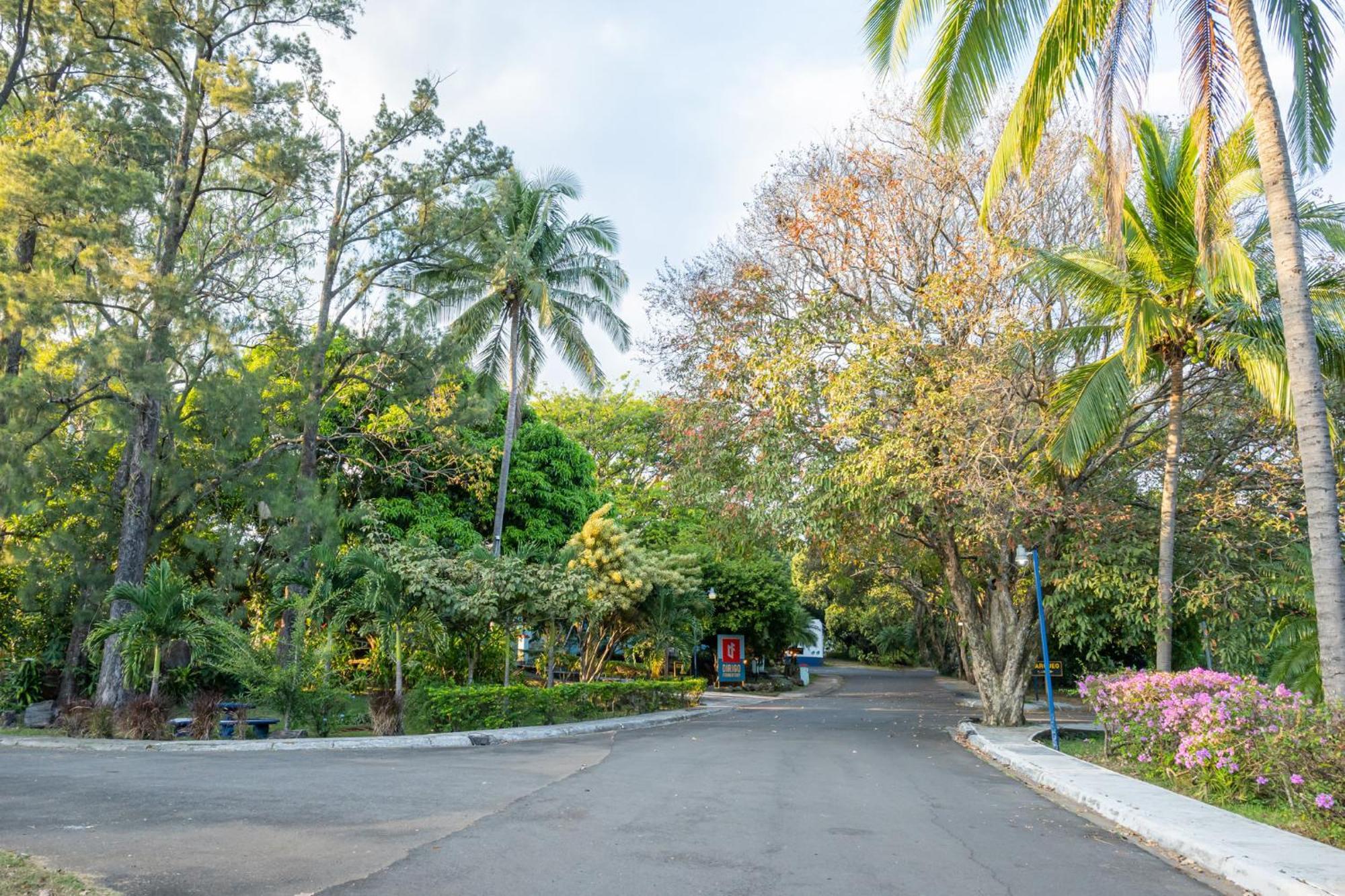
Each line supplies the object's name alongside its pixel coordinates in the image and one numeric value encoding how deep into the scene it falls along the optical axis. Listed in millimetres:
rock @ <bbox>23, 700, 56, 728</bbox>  17094
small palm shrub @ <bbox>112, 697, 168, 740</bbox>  14875
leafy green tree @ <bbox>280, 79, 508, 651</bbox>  20219
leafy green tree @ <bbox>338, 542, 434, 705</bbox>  16359
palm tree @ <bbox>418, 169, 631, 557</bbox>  27386
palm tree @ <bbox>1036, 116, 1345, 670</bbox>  13953
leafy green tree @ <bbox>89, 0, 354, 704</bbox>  16375
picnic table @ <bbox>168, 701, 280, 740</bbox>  14773
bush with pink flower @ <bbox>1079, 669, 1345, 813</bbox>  7895
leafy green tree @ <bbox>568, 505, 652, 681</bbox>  20156
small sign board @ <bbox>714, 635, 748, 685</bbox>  36344
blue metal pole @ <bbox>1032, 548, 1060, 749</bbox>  14805
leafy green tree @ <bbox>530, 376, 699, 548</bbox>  37719
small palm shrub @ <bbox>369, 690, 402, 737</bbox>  15641
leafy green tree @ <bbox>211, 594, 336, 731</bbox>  15023
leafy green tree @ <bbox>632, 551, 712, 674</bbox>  22203
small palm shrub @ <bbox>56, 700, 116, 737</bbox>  15172
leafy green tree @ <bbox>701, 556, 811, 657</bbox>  35062
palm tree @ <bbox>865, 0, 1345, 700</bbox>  8758
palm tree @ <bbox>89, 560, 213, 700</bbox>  15562
